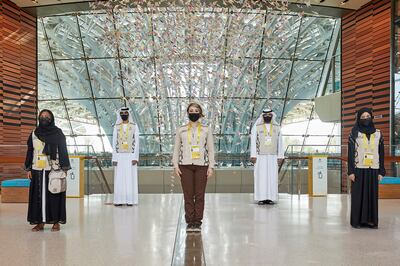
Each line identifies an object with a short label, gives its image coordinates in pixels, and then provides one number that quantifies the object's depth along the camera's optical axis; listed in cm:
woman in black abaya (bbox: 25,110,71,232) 579
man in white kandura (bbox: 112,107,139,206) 884
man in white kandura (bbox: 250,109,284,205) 901
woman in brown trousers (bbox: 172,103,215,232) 583
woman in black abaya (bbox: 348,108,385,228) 605
